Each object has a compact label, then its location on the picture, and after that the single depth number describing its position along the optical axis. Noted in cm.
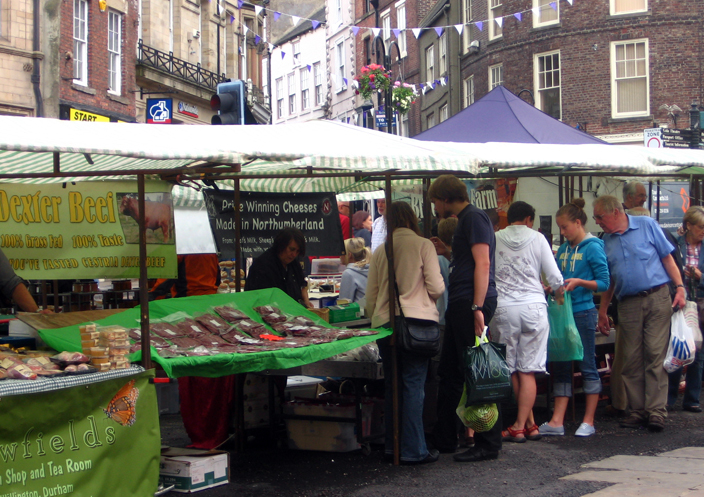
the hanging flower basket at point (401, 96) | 2364
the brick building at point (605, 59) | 2569
